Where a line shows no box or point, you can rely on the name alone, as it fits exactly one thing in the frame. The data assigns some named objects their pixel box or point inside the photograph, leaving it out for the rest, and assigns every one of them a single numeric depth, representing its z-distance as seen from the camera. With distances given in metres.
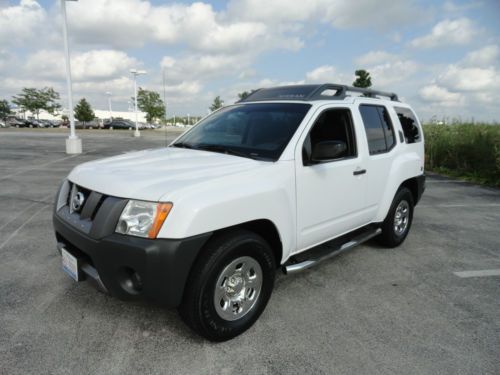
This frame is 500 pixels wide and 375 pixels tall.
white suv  2.23
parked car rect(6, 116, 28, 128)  55.09
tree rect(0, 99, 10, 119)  67.81
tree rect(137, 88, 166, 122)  54.47
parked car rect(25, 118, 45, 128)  55.94
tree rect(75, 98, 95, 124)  64.50
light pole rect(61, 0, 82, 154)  14.77
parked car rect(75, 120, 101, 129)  57.06
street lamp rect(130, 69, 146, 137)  31.19
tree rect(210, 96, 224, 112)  60.59
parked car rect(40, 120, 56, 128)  58.35
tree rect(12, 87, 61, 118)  59.02
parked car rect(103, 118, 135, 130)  57.31
